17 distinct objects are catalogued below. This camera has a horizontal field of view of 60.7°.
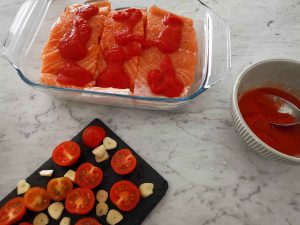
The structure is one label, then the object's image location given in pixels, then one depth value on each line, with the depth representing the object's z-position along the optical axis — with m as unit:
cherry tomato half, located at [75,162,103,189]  0.27
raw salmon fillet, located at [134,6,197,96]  0.31
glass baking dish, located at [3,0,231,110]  0.29
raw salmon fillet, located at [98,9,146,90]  0.31
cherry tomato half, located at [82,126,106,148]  0.29
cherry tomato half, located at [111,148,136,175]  0.28
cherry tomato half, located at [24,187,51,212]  0.26
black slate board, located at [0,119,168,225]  0.26
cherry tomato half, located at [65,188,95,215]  0.26
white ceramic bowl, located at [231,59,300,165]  0.25
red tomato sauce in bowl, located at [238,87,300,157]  0.26
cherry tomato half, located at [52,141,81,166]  0.28
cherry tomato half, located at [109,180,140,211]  0.26
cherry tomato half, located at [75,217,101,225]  0.25
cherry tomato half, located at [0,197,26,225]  0.25
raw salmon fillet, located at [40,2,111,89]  0.31
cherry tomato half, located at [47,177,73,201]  0.26
